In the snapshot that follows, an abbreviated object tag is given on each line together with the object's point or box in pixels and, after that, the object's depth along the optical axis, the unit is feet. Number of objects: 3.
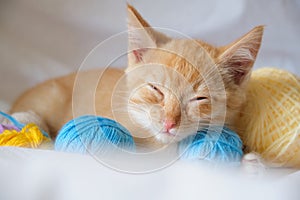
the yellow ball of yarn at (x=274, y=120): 1.14
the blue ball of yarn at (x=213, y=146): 1.06
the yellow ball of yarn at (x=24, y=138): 1.14
